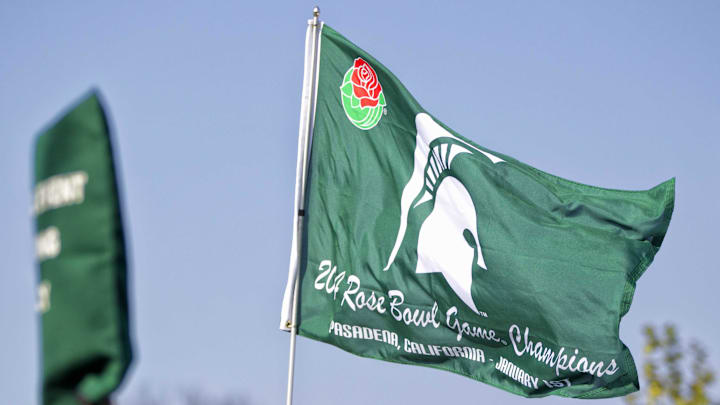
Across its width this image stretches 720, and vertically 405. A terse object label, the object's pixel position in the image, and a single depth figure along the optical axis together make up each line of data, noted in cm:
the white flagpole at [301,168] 1986
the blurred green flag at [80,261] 666
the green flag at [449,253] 2069
